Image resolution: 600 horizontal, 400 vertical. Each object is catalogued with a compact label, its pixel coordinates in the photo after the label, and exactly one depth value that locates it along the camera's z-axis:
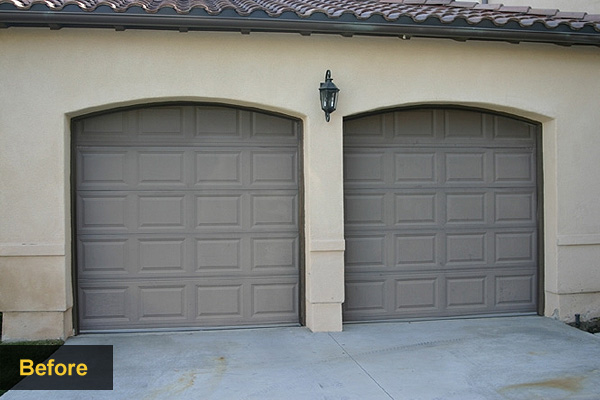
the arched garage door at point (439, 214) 8.13
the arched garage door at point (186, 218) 7.65
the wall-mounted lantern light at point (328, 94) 7.41
